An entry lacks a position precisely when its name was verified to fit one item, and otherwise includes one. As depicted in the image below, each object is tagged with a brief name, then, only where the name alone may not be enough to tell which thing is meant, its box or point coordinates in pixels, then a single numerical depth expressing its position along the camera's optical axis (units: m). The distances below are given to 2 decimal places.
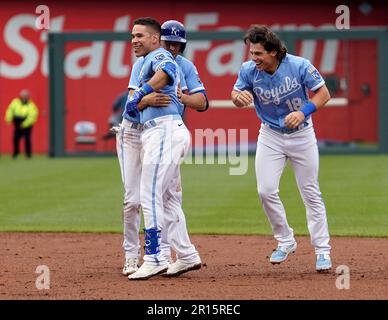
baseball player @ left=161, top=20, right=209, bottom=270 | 18.20
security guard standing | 58.50
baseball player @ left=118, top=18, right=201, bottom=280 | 17.39
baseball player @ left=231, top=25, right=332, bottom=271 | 18.19
